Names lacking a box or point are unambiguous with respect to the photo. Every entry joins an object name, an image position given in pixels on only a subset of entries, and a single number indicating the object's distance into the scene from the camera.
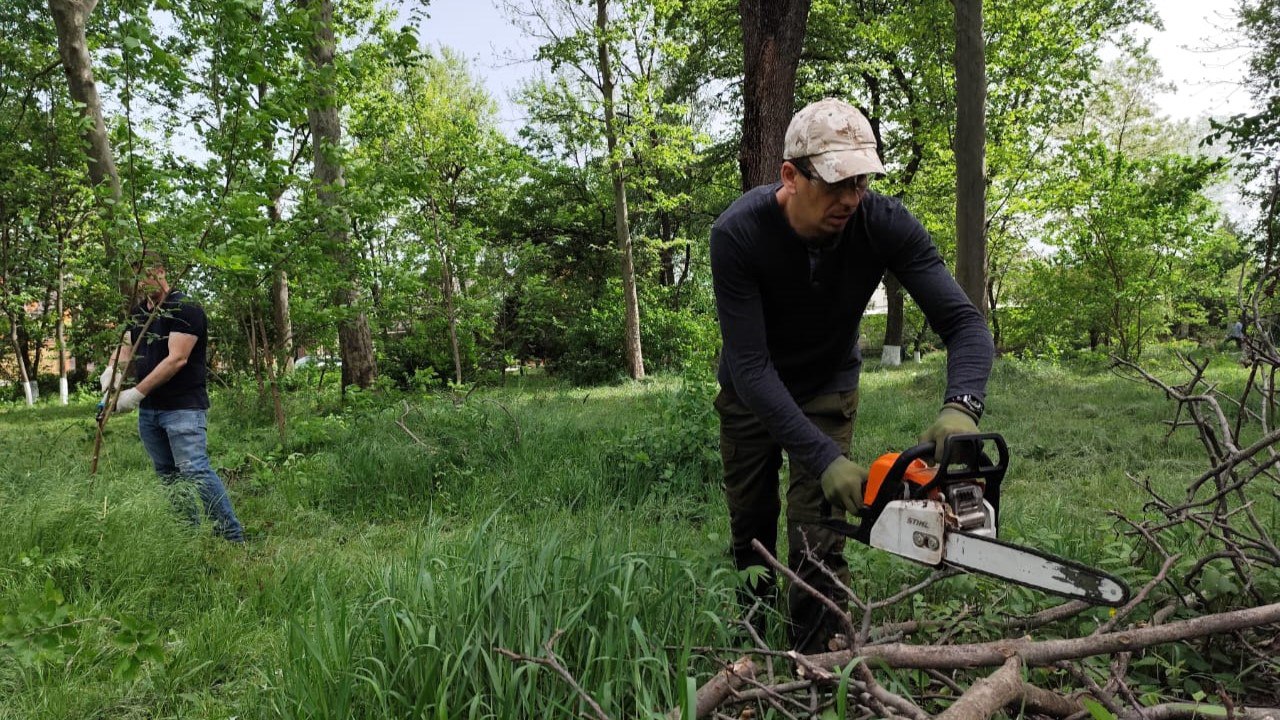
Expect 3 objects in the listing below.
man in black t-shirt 3.86
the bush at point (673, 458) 4.59
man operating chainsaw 1.93
